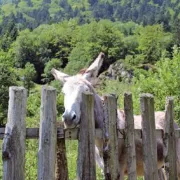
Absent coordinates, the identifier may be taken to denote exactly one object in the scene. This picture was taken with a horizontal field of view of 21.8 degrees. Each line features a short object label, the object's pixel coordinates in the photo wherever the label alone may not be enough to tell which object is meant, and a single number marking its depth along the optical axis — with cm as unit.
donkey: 494
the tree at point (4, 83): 4956
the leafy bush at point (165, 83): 1925
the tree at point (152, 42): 9038
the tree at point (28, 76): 7869
